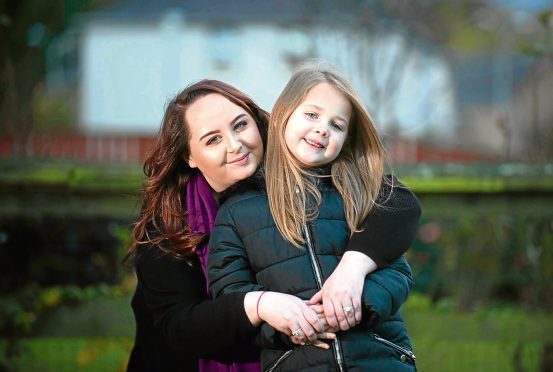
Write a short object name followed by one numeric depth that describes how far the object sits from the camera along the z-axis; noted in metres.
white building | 29.70
